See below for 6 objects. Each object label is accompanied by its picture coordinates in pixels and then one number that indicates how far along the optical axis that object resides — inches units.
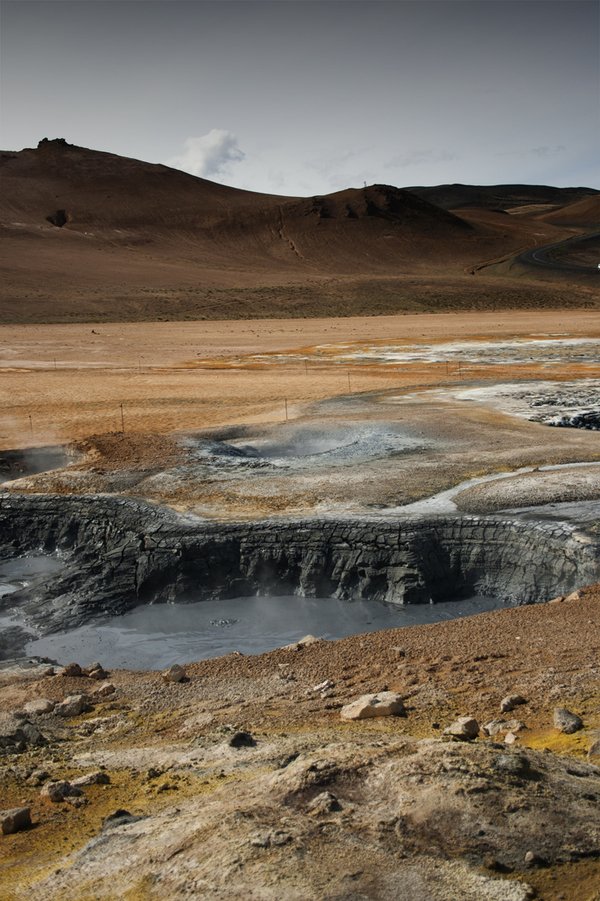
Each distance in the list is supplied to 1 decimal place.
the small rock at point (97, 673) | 375.2
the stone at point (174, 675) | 362.6
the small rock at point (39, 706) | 333.1
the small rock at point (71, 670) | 378.0
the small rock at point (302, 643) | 387.5
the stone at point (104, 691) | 352.2
